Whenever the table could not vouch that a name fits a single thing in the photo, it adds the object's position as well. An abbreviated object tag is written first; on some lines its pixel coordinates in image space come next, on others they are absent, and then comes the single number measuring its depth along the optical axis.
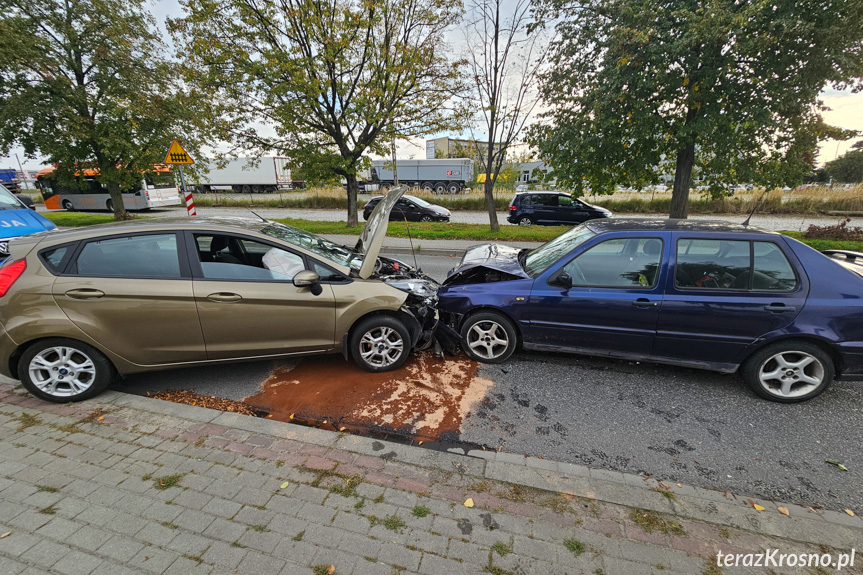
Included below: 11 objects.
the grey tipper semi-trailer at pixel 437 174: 36.16
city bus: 22.80
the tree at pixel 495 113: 10.75
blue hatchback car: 3.17
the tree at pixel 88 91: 12.75
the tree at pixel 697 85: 7.36
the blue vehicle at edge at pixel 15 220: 5.77
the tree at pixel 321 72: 10.73
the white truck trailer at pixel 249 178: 37.69
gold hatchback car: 3.05
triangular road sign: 10.18
